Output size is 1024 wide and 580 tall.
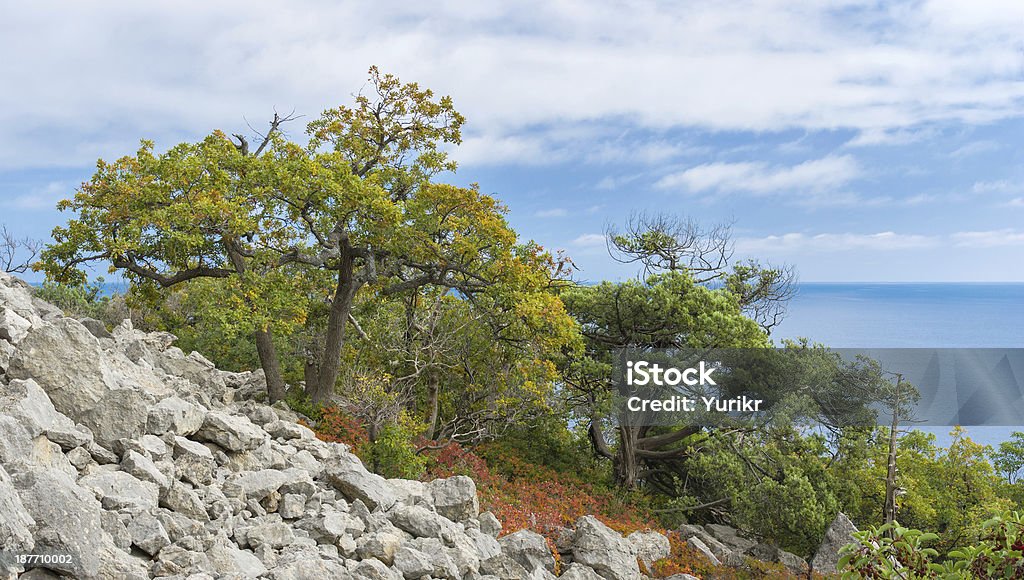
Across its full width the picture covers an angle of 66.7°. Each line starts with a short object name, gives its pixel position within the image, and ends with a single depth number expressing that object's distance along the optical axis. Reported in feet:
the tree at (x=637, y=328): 54.08
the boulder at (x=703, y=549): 41.55
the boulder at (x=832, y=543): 45.60
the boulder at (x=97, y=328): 36.45
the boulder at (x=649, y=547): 37.04
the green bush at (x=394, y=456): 39.11
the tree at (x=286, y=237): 43.42
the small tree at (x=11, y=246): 73.05
